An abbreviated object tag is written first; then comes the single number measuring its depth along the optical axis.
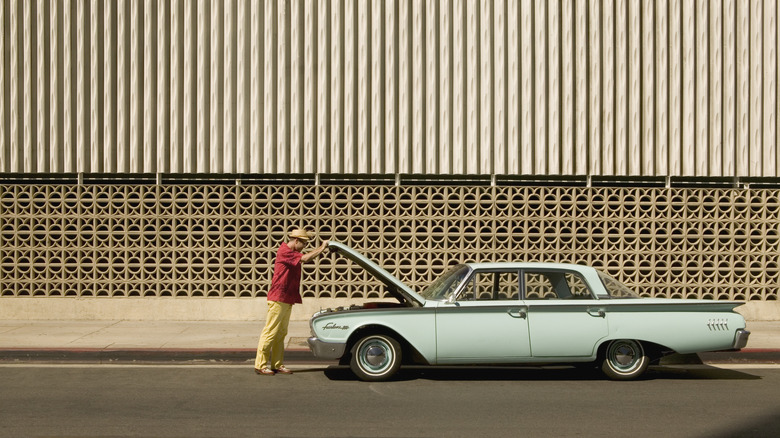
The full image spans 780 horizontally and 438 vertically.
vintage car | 9.38
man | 10.03
